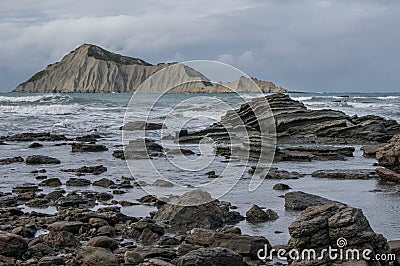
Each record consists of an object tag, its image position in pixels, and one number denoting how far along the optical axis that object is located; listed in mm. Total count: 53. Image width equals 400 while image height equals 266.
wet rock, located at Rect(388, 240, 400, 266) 7980
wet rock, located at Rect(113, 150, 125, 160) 22791
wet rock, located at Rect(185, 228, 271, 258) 8672
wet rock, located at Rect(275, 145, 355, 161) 21688
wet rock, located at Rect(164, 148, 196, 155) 24438
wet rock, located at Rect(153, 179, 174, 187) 15333
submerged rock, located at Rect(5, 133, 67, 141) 30205
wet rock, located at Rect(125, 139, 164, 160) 23331
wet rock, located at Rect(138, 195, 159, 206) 13017
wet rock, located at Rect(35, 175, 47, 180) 16709
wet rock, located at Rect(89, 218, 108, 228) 10430
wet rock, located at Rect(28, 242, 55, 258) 8648
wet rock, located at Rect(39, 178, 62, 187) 15492
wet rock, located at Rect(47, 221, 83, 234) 9992
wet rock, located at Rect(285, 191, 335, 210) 12109
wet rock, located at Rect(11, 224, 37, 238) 9766
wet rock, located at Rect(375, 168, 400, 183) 15797
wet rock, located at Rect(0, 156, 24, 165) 20594
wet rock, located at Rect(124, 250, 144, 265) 8062
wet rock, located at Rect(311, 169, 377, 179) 16647
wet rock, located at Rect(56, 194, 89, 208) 12656
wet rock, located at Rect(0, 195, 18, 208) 12688
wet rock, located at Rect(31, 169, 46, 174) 18069
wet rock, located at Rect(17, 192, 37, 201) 13438
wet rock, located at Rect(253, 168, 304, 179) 17000
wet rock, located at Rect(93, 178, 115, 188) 15466
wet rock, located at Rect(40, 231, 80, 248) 9138
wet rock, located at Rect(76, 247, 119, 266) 7941
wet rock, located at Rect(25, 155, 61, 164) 20500
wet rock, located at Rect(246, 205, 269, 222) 11164
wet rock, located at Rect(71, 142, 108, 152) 25109
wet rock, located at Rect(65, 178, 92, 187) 15547
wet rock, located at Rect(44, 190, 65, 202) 13356
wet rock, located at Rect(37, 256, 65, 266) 8039
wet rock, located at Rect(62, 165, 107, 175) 18266
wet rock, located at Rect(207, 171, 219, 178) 17594
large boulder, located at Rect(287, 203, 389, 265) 7809
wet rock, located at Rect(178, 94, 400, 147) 30219
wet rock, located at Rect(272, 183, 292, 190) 14843
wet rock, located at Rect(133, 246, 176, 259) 8383
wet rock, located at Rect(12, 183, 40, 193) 14523
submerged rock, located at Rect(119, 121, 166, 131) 38031
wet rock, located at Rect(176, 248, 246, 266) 7754
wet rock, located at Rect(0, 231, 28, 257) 8445
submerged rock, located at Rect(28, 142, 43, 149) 26567
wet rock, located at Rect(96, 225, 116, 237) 10038
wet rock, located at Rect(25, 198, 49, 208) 12647
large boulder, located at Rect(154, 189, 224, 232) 10680
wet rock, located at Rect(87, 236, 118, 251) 9031
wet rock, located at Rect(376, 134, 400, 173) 16375
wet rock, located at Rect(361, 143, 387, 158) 22703
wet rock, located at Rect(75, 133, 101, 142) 30125
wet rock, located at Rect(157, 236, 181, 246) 9297
